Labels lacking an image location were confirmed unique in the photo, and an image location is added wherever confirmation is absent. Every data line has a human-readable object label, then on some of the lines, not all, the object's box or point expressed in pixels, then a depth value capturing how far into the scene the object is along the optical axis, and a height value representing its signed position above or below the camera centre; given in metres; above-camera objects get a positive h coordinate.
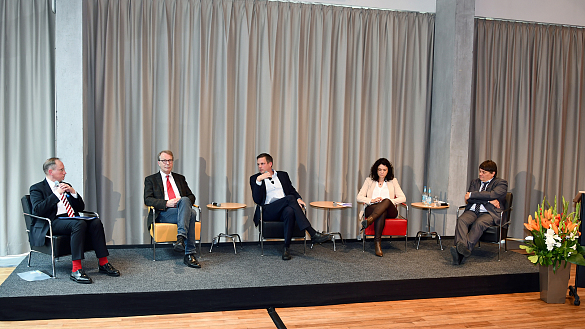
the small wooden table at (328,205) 5.30 -0.85
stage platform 3.57 -1.36
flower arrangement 3.95 -0.91
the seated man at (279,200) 4.88 -0.75
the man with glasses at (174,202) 4.52 -0.74
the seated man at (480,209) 4.82 -0.82
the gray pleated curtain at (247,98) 5.58 +0.48
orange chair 4.56 -1.03
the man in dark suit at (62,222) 4.00 -0.86
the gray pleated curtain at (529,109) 6.63 +0.46
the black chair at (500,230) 4.95 -1.03
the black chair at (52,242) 4.01 -1.03
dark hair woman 5.15 -0.73
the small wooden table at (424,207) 5.50 -0.86
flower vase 4.05 -1.31
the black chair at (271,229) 4.91 -1.05
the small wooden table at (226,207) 5.14 -0.87
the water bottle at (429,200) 5.64 -0.79
